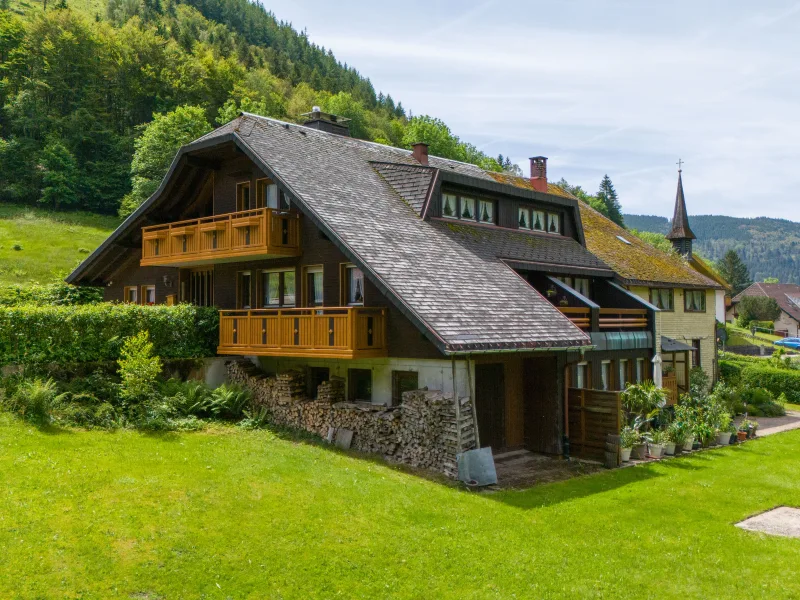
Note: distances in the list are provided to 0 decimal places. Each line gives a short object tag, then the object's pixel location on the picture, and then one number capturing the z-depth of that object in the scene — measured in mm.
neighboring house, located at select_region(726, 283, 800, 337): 99456
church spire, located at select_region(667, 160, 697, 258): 55906
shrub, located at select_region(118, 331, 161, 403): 18359
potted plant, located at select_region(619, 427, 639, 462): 19766
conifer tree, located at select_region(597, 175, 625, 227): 133500
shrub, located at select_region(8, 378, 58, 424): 16547
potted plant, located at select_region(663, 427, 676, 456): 21078
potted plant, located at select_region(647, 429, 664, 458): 20719
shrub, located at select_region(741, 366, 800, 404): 37406
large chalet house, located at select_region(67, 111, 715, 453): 18172
